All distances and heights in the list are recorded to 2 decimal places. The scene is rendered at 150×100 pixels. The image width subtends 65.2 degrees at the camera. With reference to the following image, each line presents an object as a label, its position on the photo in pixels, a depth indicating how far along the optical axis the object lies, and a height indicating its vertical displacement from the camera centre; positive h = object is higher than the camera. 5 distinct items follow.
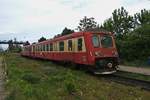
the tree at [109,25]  17.80 +3.76
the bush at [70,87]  4.15 -1.34
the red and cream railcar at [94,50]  6.86 -0.08
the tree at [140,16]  17.29 +4.94
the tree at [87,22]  24.21 +5.67
